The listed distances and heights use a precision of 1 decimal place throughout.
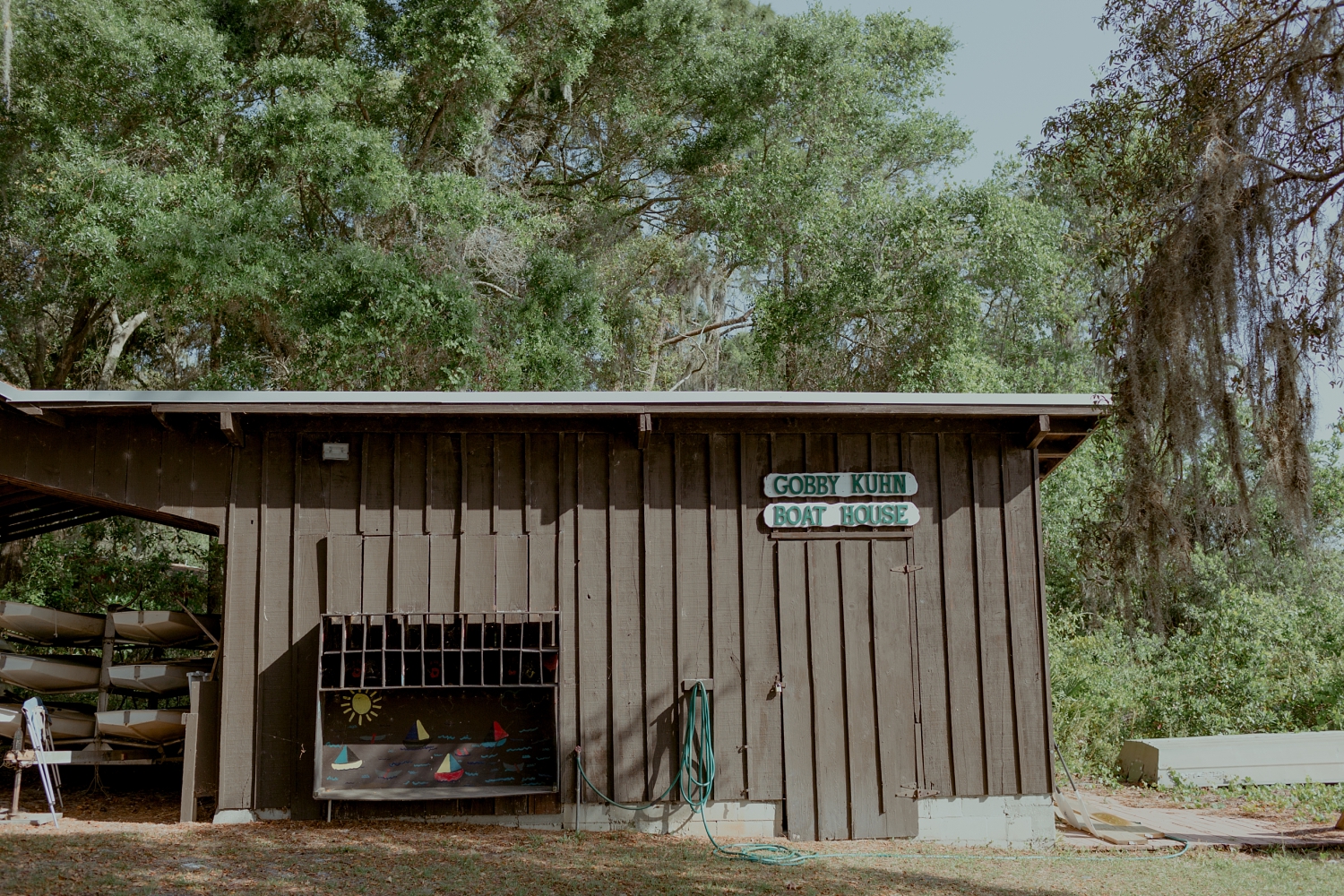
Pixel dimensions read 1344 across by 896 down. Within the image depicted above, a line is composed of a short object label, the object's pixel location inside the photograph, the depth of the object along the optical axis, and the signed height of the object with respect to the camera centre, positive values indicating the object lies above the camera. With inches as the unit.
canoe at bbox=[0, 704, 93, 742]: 338.0 -33.8
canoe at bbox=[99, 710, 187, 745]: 332.2 -33.5
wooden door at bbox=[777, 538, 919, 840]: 315.3 -25.9
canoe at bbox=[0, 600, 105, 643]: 354.6 -2.5
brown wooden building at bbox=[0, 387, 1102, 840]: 309.9 +12.1
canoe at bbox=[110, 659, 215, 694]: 354.9 -20.6
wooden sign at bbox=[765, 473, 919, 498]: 326.3 +35.6
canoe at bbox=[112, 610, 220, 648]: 356.8 -4.2
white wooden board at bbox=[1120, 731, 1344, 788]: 428.1 -65.5
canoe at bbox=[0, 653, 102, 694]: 351.9 -18.6
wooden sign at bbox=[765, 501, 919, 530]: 325.4 +26.4
